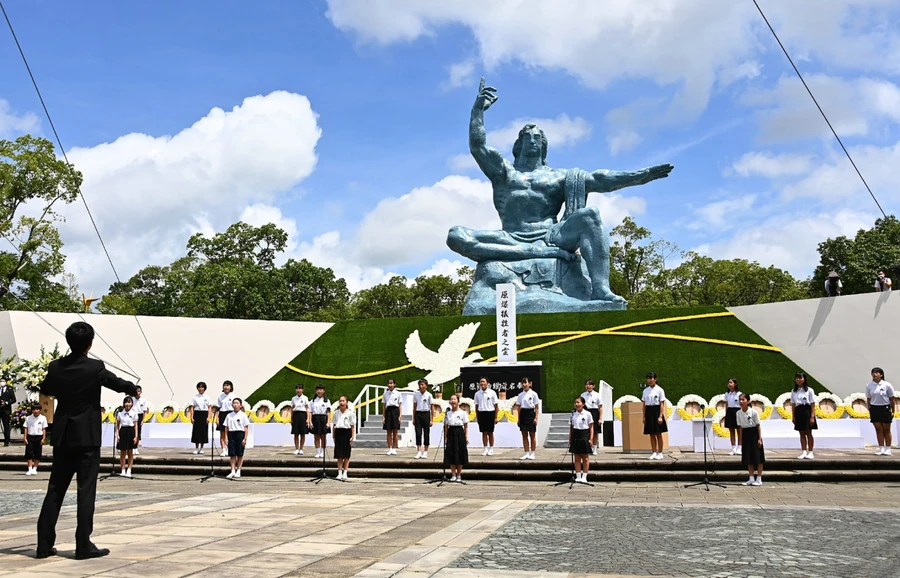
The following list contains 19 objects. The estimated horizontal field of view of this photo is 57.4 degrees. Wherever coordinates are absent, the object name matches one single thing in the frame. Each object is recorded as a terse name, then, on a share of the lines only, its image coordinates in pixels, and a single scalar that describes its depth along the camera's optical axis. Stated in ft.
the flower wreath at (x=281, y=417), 59.98
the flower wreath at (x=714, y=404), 52.56
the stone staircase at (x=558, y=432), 50.70
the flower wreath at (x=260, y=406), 60.03
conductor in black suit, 16.85
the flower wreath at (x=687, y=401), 52.34
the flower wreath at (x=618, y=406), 49.46
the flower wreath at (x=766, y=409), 47.26
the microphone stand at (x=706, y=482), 33.12
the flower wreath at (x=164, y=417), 58.39
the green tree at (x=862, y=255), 117.50
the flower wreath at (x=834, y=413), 47.88
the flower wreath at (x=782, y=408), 49.55
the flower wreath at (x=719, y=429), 46.65
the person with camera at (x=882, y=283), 63.96
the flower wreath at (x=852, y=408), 47.70
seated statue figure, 76.59
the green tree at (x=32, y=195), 84.23
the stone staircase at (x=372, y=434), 53.47
